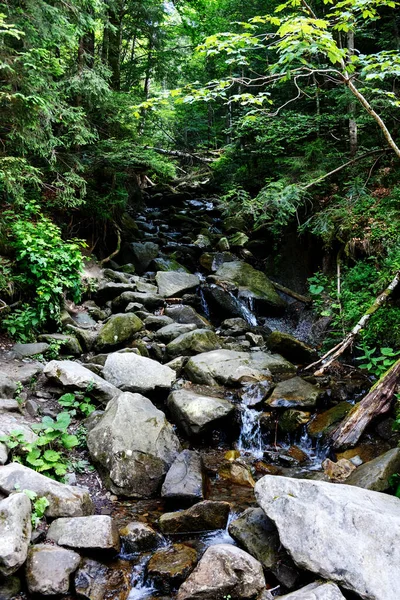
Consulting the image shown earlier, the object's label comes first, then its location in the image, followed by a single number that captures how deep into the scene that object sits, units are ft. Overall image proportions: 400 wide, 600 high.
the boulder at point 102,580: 11.33
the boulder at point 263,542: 11.84
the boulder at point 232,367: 24.91
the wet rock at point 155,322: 31.07
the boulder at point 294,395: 22.52
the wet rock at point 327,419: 20.59
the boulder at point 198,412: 20.18
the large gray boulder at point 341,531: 10.34
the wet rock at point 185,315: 33.78
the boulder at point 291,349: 29.99
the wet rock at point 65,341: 24.47
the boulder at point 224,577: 10.82
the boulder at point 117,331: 26.78
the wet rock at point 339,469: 17.07
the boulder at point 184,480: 15.67
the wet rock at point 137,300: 33.30
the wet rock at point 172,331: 29.45
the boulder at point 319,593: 9.95
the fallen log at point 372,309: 18.85
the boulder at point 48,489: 12.96
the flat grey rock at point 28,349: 22.25
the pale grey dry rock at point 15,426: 15.42
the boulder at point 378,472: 14.25
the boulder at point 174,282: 37.96
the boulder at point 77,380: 19.79
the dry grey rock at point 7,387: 18.26
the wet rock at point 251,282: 39.75
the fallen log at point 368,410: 17.99
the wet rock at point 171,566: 11.91
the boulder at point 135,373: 22.16
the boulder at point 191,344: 27.91
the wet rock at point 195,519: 14.20
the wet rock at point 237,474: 17.70
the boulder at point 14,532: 10.44
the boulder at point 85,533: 12.20
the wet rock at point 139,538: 13.23
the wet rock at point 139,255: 43.65
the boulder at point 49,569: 10.84
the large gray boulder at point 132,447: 16.28
